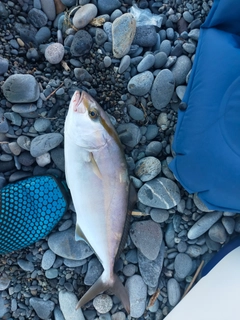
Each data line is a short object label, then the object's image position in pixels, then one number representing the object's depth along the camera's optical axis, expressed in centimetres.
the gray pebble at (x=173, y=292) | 41
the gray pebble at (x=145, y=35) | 39
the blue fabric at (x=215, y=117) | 33
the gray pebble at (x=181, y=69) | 39
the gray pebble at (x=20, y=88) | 36
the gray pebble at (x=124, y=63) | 38
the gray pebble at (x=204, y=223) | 40
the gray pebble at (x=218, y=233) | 40
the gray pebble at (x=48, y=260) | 40
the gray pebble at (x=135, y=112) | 39
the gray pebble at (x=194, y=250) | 41
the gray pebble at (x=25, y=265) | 40
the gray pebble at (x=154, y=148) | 40
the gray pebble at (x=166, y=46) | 39
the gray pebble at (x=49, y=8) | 39
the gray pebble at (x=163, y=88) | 38
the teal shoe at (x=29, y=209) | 38
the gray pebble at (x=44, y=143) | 38
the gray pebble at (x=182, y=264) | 41
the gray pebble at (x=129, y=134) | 39
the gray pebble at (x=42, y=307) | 41
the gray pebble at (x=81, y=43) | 38
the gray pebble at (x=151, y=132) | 40
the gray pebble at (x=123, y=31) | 37
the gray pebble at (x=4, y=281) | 41
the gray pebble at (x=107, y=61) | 38
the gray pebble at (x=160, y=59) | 39
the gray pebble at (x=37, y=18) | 39
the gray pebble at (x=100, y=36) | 38
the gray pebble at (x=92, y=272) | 41
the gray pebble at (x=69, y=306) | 40
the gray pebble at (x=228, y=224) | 40
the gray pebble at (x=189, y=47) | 39
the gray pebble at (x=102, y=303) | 41
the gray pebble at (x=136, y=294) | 41
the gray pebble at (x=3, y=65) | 37
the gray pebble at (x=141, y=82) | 38
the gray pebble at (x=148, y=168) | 39
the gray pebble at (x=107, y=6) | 39
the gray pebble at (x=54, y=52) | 38
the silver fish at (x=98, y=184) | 33
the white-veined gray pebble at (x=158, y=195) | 39
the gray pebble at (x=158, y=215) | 40
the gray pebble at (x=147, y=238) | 40
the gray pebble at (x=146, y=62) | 38
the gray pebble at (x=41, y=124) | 38
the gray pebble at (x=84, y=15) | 38
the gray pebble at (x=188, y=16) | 39
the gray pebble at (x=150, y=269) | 41
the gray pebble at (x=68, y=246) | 40
